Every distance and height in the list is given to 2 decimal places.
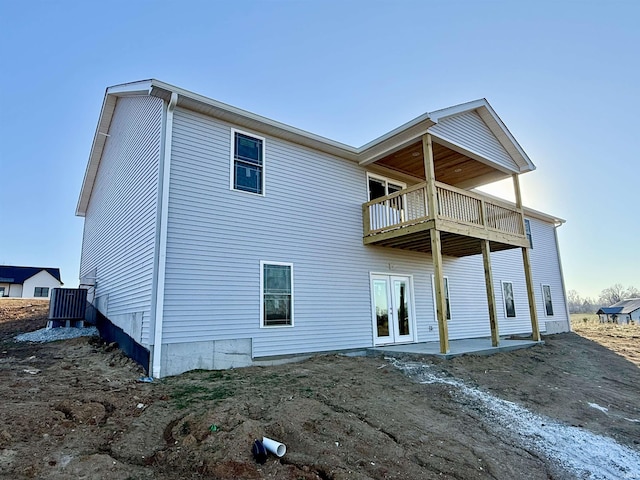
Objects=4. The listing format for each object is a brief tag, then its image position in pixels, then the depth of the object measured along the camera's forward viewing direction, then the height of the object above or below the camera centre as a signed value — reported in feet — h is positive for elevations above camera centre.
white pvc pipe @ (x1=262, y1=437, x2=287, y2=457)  10.84 -4.27
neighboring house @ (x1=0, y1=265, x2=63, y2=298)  119.03 +9.82
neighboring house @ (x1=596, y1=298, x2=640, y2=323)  118.93 -6.34
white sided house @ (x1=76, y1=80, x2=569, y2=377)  22.80 +5.63
